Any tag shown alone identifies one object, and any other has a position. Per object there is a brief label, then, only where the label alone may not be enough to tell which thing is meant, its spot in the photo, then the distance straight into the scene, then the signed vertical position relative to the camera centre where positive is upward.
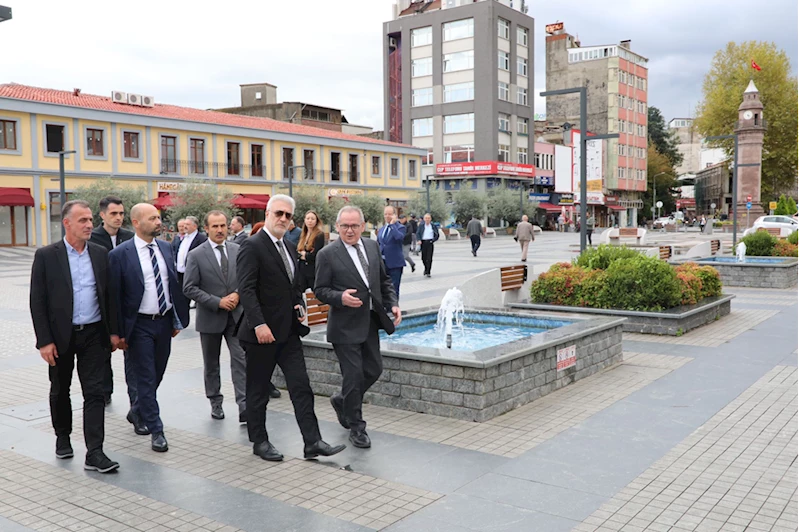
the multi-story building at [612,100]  83.56 +14.67
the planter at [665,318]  10.62 -1.47
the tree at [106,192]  36.75 +1.79
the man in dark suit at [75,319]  5.14 -0.67
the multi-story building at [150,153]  37.12 +4.65
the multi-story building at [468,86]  67.25 +13.38
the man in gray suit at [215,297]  6.33 -0.62
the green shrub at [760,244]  20.61 -0.67
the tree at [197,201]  39.25 +1.37
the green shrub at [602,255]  11.98 -0.56
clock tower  49.67 +5.65
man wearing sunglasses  5.25 -0.72
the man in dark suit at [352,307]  5.61 -0.64
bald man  5.67 -0.63
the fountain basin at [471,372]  6.31 -1.41
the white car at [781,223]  39.88 -0.13
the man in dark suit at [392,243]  12.55 -0.33
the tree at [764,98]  57.47 +9.92
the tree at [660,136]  106.38 +12.80
